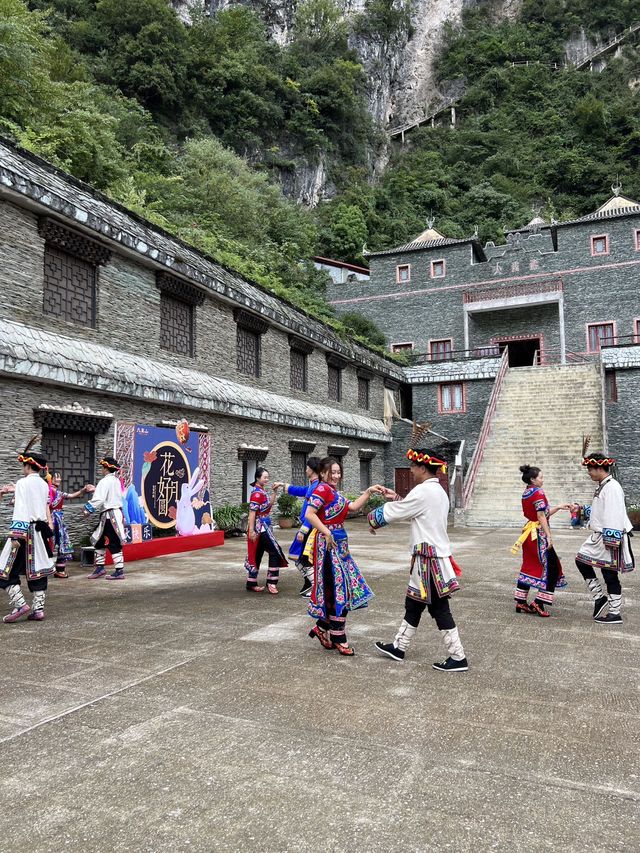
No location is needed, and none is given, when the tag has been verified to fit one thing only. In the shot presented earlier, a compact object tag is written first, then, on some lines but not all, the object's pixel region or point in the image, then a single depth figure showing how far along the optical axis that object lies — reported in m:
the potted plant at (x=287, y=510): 16.95
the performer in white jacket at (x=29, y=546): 6.05
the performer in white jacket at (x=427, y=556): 4.63
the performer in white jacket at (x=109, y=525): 8.91
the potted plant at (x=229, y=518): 14.27
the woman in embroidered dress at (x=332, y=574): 5.02
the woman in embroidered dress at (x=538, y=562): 6.73
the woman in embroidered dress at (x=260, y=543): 7.79
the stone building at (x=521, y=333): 21.48
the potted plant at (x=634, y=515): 16.71
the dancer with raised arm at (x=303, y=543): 6.23
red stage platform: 10.96
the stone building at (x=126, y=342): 9.96
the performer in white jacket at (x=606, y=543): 6.32
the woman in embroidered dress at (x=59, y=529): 8.85
